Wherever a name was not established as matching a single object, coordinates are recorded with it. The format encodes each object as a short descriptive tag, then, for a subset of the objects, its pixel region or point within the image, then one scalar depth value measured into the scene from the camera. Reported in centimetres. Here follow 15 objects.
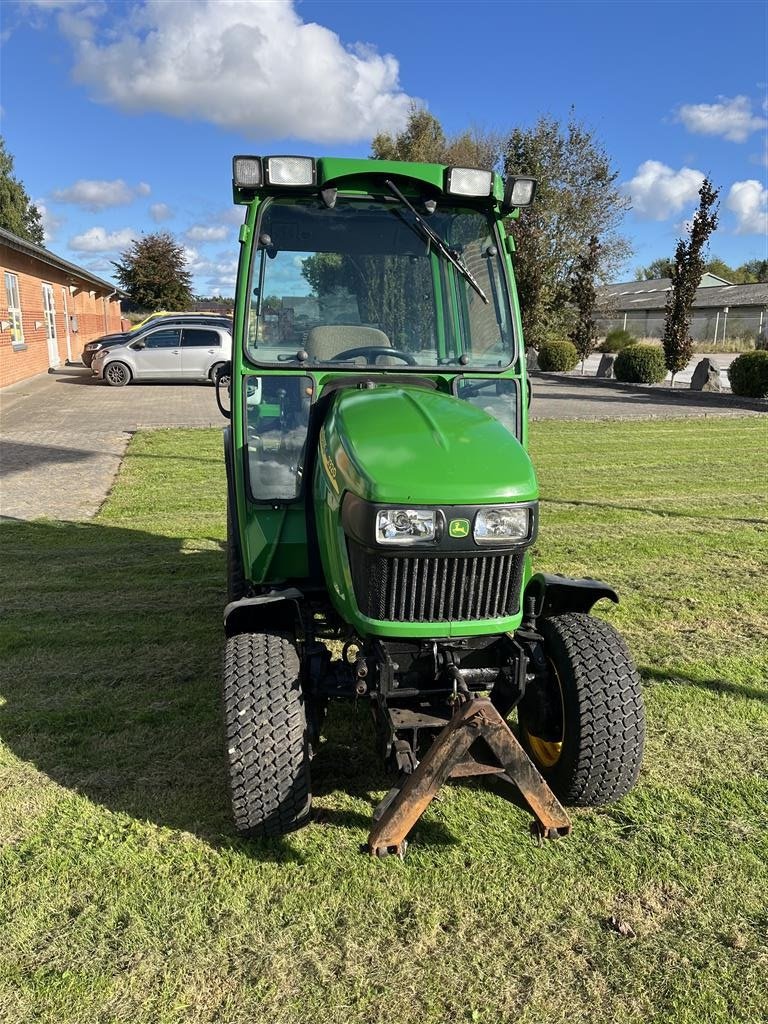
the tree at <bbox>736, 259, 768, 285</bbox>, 8394
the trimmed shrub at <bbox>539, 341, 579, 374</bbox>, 2978
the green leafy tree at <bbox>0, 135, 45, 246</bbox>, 4991
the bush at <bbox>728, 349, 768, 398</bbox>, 1986
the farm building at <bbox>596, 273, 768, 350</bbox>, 4538
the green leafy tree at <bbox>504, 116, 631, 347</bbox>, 3447
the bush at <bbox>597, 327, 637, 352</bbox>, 3905
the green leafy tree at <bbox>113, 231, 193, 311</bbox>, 5231
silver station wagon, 2116
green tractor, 285
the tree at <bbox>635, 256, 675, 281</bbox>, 8751
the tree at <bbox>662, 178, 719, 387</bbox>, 2122
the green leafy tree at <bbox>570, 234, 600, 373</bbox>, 2958
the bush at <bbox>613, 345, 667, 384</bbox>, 2491
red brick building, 1970
